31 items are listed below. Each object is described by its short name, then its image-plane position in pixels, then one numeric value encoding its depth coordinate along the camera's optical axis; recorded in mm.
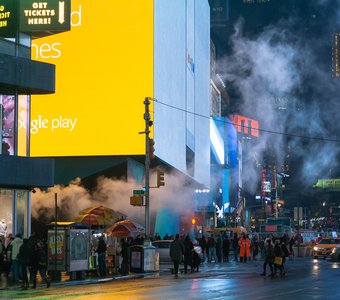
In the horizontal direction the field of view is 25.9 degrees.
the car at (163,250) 43094
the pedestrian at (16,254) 26312
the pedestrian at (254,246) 51819
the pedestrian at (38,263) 23672
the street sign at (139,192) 34719
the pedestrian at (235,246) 47219
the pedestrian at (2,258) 29400
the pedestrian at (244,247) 45094
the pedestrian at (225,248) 45969
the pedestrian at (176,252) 30473
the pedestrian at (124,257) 32406
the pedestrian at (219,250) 45812
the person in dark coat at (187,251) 32844
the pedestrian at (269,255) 29500
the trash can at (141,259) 33156
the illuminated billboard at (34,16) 33562
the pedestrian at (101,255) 30109
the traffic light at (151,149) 33625
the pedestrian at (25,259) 23719
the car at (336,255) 43156
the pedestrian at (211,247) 45344
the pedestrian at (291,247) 51259
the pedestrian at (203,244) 46550
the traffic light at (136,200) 33750
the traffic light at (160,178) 34250
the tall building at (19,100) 32794
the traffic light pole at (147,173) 34372
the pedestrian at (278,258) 29172
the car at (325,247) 48550
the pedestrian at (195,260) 33500
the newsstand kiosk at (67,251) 27031
